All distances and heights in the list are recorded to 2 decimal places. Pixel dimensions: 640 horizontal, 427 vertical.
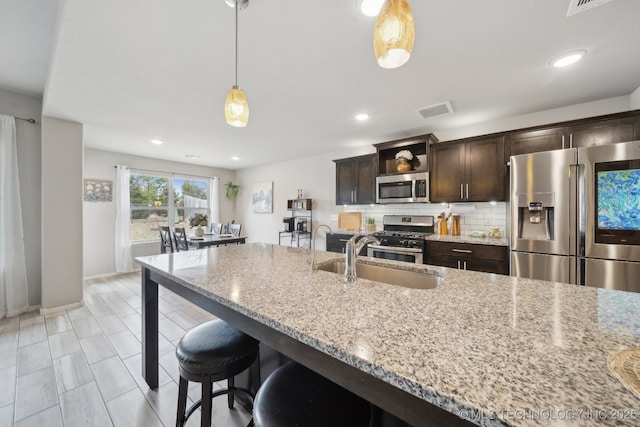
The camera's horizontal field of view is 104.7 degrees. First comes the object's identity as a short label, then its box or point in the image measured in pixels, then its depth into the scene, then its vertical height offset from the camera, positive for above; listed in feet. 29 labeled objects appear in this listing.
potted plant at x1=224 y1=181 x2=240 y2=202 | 21.44 +1.96
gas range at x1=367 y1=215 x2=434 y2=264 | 10.39 -1.08
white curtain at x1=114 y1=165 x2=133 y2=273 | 15.58 -0.53
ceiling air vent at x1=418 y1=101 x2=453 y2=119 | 8.76 +3.81
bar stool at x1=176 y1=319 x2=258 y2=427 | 3.85 -2.31
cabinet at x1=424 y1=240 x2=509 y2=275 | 8.68 -1.65
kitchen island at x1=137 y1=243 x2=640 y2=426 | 1.50 -1.13
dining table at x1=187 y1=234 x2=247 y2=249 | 12.38 -1.40
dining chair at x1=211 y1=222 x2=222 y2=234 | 16.86 -1.05
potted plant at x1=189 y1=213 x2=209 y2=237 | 14.23 -0.56
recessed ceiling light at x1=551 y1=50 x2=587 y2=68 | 5.92 +3.80
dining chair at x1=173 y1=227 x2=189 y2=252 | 12.35 -1.32
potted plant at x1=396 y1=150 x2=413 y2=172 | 11.76 +2.56
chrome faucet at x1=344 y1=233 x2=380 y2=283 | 4.33 -0.82
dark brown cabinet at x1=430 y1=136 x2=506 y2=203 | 9.50 +1.72
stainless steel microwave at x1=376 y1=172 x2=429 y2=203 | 11.12 +1.16
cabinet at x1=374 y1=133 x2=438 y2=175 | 11.18 +3.06
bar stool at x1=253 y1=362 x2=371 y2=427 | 2.71 -2.22
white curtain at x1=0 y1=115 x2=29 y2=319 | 9.06 -0.48
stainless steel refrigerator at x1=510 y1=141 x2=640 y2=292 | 6.54 -0.12
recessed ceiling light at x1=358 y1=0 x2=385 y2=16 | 4.31 +3.73
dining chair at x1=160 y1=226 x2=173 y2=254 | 13.57 -1.49
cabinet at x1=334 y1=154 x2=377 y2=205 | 12.96 +1.80
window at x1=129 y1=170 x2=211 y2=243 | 16.92 +0.93
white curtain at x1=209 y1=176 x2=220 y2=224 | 20.66 +1.21
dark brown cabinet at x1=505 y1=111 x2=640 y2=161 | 7.33 +2.54
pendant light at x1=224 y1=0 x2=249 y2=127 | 4.71 +2.05
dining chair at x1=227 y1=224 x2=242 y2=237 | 15.85 -1.08
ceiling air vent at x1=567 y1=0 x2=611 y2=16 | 4.41 +3.78
